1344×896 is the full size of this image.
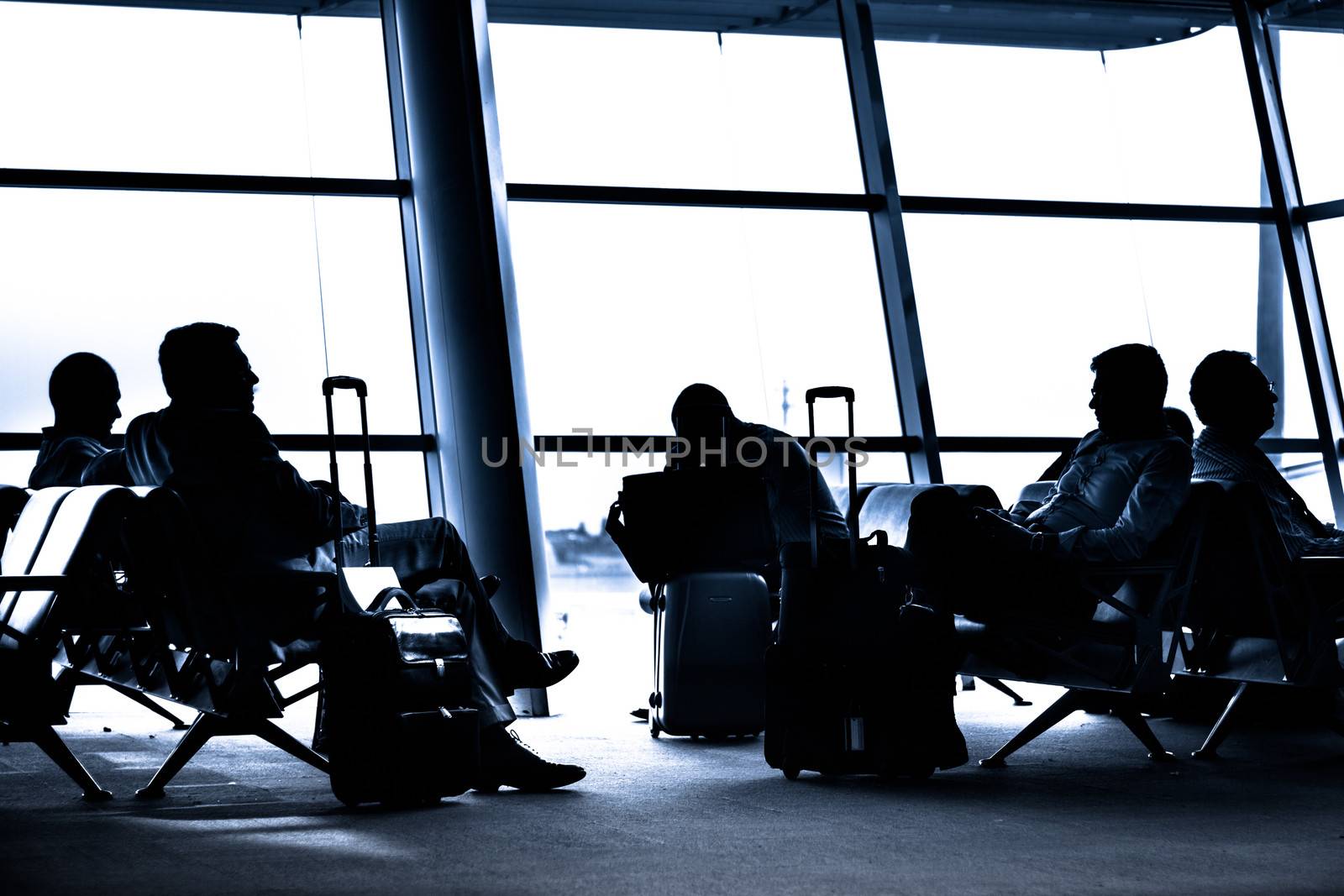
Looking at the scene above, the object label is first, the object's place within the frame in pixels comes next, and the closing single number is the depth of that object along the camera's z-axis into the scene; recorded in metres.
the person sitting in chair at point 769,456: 4.94
